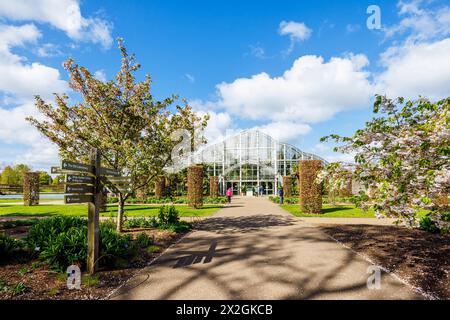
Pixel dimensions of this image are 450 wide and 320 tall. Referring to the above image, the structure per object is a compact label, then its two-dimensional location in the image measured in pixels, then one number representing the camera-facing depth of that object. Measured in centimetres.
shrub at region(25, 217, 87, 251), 596
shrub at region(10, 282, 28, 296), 391
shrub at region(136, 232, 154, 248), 670
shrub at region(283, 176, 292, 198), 2597
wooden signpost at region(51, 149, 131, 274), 432
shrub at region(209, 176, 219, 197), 2820
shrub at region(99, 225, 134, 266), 513
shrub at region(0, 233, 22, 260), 546
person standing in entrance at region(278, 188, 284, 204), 2062
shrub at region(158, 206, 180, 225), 984
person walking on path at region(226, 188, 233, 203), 2285
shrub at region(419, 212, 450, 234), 862
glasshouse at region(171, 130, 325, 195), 3638
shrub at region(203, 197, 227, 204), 2355
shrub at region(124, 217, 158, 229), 968
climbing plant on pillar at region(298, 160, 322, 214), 1456
